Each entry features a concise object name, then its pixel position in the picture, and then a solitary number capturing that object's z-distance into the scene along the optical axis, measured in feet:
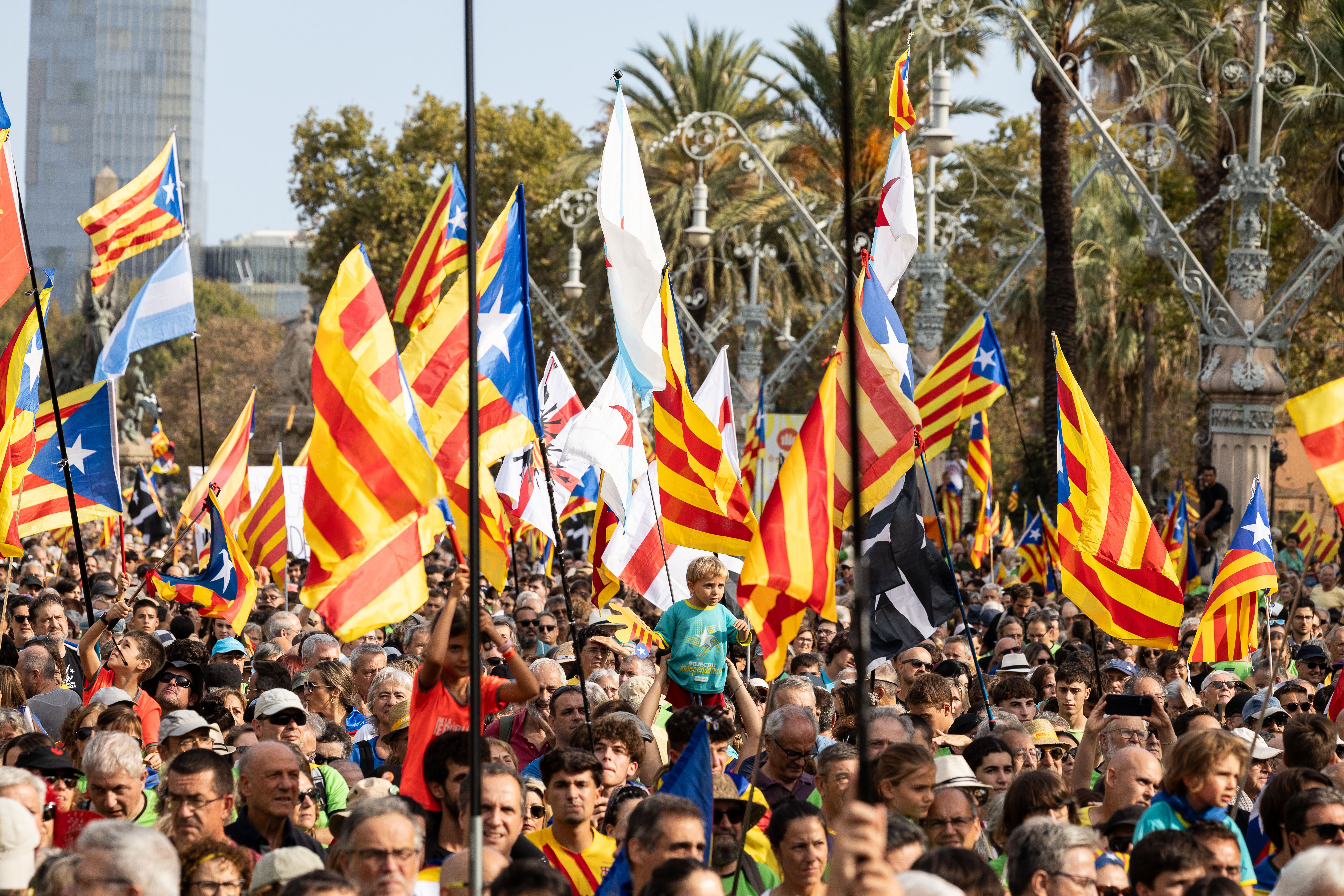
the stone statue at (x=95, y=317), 263.29
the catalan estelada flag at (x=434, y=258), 73.20
